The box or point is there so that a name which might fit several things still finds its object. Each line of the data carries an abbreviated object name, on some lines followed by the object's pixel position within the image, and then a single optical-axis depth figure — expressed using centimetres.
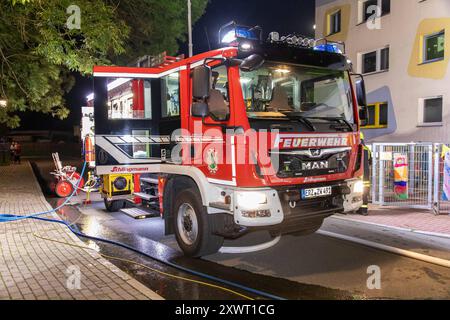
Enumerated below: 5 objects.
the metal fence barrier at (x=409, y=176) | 920
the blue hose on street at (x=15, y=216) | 817
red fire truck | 490
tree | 830
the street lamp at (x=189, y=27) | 1521
